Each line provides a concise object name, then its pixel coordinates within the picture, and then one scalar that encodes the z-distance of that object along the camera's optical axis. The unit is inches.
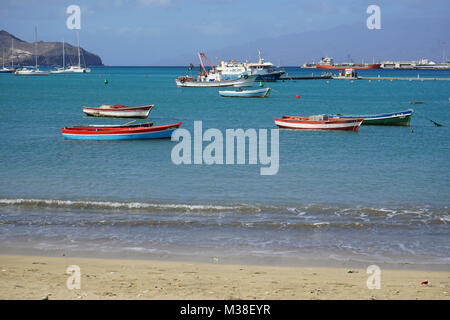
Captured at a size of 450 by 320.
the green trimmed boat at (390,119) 1755.7
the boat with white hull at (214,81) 3978.8
